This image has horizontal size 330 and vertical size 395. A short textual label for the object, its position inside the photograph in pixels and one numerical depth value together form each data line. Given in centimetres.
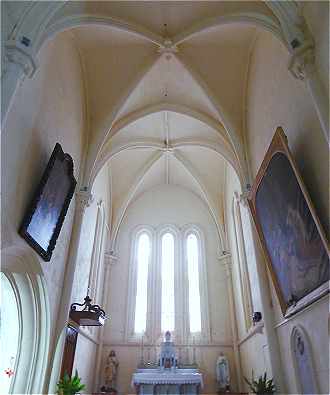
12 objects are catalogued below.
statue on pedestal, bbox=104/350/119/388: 1080
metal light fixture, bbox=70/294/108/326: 793
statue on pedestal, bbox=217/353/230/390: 1066
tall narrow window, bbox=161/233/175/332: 1226
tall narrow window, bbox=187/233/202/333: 1228
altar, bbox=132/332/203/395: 968
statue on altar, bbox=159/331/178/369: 1063
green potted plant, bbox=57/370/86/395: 637
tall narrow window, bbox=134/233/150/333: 1230
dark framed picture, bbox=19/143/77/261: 583
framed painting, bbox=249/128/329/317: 497
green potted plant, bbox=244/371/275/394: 667
